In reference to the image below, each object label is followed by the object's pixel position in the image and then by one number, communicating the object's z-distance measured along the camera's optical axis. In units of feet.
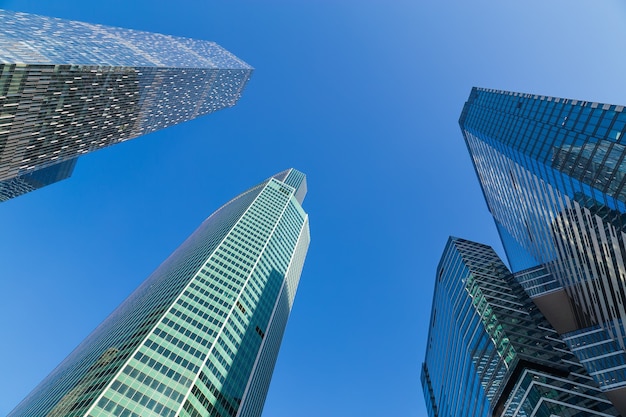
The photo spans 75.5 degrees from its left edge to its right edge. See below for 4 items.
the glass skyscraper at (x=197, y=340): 229.25
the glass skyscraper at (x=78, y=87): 252.01
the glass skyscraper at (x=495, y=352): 191.72
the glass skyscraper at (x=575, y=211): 183.73
